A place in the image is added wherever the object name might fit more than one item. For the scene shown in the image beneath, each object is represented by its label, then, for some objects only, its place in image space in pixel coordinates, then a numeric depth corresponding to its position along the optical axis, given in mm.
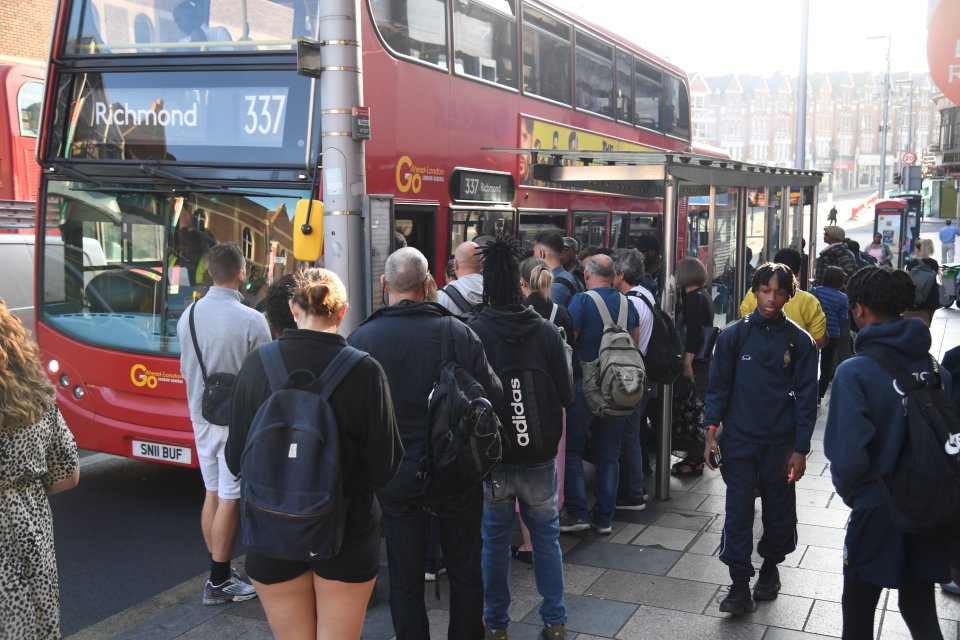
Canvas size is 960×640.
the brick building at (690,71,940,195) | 99875
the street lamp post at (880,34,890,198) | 51531
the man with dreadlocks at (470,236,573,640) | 4281
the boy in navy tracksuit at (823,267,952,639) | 3389
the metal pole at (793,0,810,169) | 21172
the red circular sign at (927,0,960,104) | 4285
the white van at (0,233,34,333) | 11172
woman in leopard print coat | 2814
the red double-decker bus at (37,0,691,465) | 6312
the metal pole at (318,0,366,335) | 5438
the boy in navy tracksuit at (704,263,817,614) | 4602
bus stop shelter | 6641
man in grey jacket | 4918
